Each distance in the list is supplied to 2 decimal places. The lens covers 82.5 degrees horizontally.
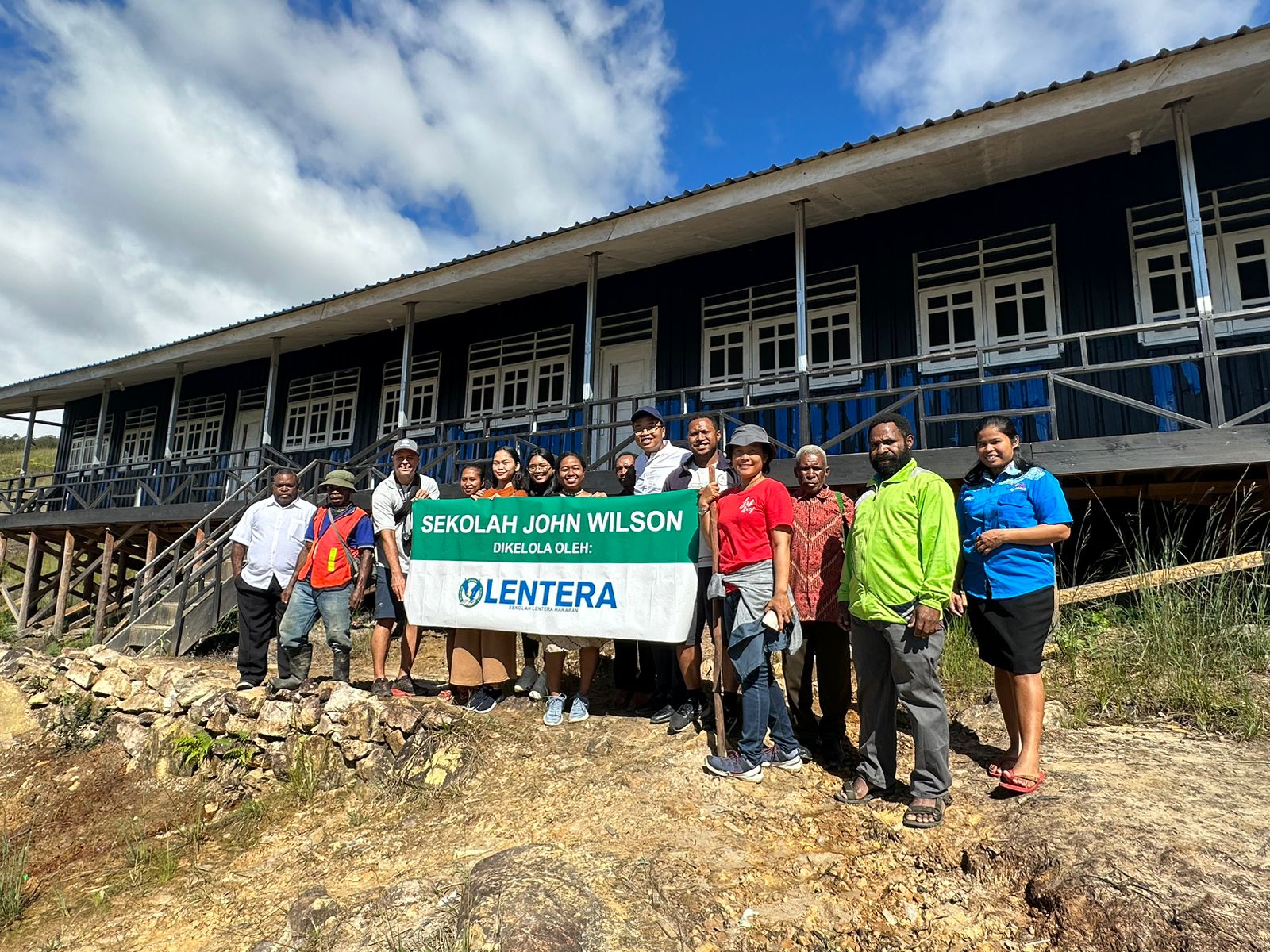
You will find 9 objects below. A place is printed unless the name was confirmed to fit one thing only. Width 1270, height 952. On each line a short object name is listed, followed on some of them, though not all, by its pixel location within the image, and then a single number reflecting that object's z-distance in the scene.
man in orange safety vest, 4.92
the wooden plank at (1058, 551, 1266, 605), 4.95
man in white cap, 4.93
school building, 6.14
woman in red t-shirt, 3.46
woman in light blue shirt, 3.16
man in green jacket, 3.02
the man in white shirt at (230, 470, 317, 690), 5.28
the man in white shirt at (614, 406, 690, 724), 4.30
